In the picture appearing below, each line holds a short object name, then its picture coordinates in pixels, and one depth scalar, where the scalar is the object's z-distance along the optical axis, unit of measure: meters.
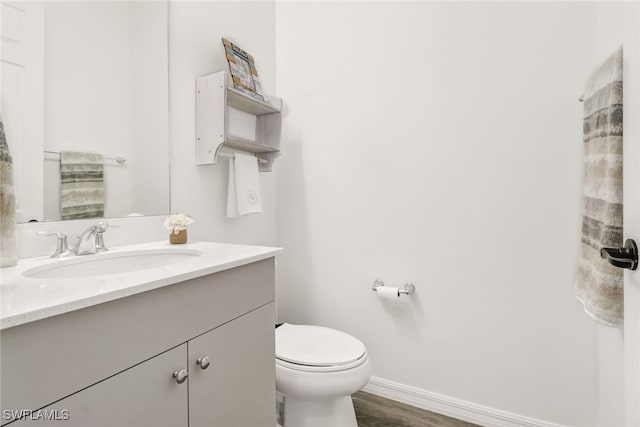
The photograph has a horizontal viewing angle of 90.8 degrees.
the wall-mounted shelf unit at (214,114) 1.36
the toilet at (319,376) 1.22
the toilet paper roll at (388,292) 1.58
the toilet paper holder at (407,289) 1.59
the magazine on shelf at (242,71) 1.46
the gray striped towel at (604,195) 0.83
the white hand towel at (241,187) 1.54
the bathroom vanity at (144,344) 0.51
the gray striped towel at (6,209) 0.76
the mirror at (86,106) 0.93
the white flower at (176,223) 1.19
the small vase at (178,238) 1.21
